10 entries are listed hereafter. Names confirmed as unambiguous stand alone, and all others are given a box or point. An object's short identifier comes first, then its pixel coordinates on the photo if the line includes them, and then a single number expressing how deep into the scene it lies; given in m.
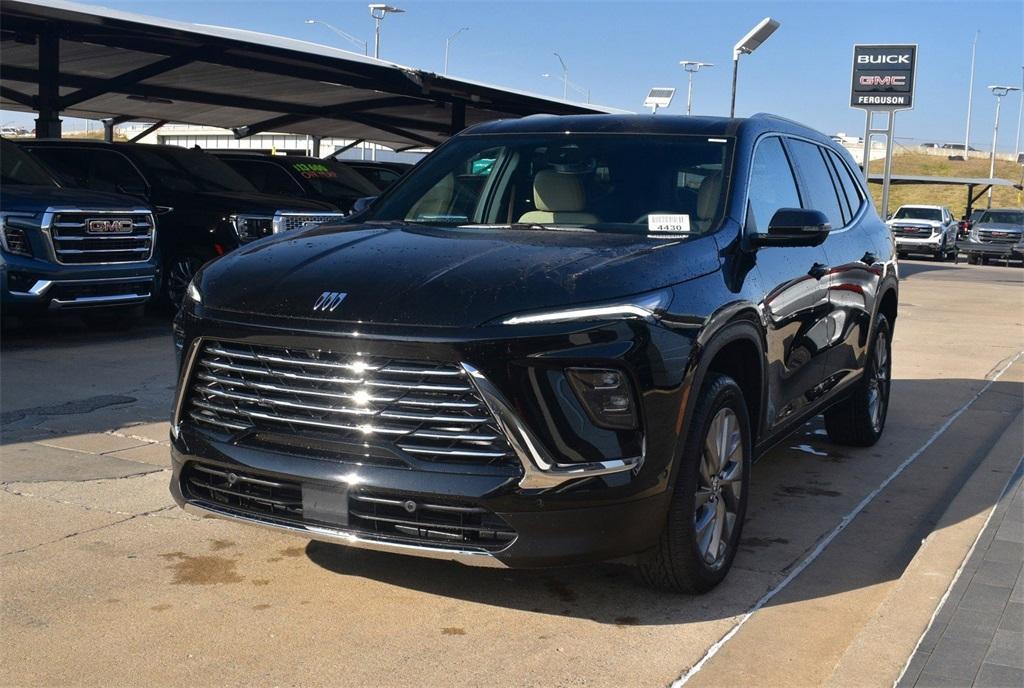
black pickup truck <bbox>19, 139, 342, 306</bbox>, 12.76
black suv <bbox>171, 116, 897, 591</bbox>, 3.83
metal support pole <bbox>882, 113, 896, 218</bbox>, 26.32
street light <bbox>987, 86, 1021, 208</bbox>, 79.53
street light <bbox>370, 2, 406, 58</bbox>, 49.76
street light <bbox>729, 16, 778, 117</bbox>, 21.26
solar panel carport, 15.78
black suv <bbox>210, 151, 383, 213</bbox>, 16.53
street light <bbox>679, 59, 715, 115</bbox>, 49.98
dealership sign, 27.69
